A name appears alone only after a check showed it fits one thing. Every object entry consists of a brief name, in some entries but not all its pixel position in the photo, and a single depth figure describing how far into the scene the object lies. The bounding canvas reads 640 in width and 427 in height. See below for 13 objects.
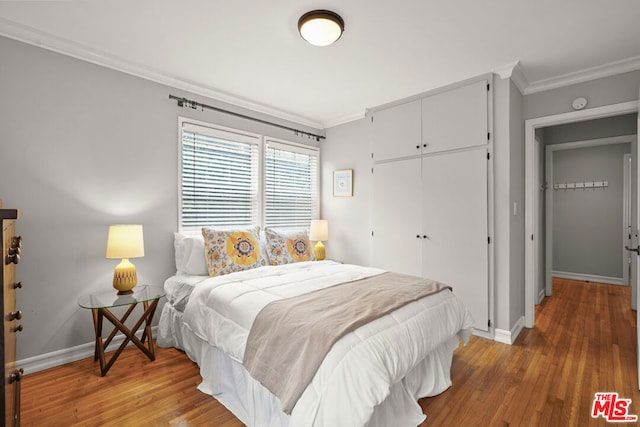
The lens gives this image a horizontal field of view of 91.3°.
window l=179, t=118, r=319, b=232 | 3.34
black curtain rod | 3.21
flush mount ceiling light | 2.11
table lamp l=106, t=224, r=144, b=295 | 2.50
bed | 1.42
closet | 3.11
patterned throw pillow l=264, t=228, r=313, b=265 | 3.37
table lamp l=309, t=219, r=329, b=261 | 4.30
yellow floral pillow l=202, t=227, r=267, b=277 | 2.90
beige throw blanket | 1.52
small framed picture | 4.38
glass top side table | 2.36
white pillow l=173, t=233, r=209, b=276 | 2.96
